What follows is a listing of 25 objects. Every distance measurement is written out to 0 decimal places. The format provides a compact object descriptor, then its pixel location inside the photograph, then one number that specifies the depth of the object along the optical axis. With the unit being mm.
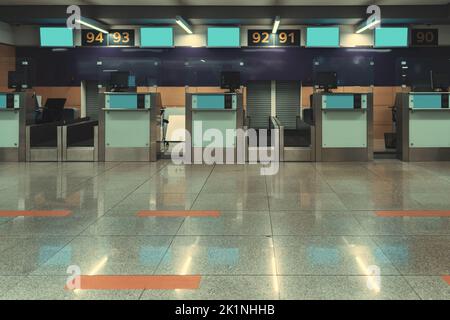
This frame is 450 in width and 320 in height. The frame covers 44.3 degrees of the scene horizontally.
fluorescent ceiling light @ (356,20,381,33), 14502
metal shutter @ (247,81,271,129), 18239
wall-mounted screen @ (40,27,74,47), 16344
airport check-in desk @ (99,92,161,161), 12016
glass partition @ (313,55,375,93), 13992
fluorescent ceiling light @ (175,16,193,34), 14219
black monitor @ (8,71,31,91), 12781
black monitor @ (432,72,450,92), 12258
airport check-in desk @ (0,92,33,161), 12133
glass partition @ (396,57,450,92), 12312
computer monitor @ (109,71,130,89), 12797
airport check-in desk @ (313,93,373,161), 11961
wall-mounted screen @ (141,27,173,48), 16375
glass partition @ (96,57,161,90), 12995
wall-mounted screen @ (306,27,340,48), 16625
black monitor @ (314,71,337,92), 12805
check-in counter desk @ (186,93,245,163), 12047
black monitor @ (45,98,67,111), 16469
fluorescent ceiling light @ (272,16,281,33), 14278
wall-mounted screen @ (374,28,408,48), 16203
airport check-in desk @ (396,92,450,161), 11906
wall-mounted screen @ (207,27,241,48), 16328
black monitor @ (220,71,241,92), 12766
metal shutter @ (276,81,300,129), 18188
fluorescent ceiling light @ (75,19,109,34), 14241
